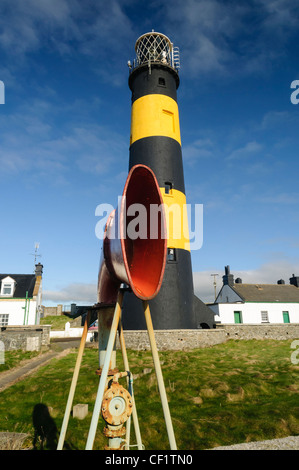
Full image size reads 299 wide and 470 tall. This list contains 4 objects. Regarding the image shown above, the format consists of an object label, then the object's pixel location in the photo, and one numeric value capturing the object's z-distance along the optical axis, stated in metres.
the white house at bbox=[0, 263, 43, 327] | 28.38
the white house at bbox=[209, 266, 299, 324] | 32.72
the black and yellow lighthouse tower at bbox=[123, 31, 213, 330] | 17.89
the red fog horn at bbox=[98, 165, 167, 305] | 4.24
